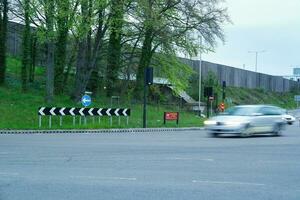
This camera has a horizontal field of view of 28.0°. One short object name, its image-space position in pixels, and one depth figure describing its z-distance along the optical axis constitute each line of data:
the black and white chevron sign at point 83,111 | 34.16
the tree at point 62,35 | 38.51
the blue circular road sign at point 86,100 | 34.81
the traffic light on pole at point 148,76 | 37.24
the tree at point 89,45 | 39.75
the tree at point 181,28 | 47.22
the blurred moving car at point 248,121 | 26.84
